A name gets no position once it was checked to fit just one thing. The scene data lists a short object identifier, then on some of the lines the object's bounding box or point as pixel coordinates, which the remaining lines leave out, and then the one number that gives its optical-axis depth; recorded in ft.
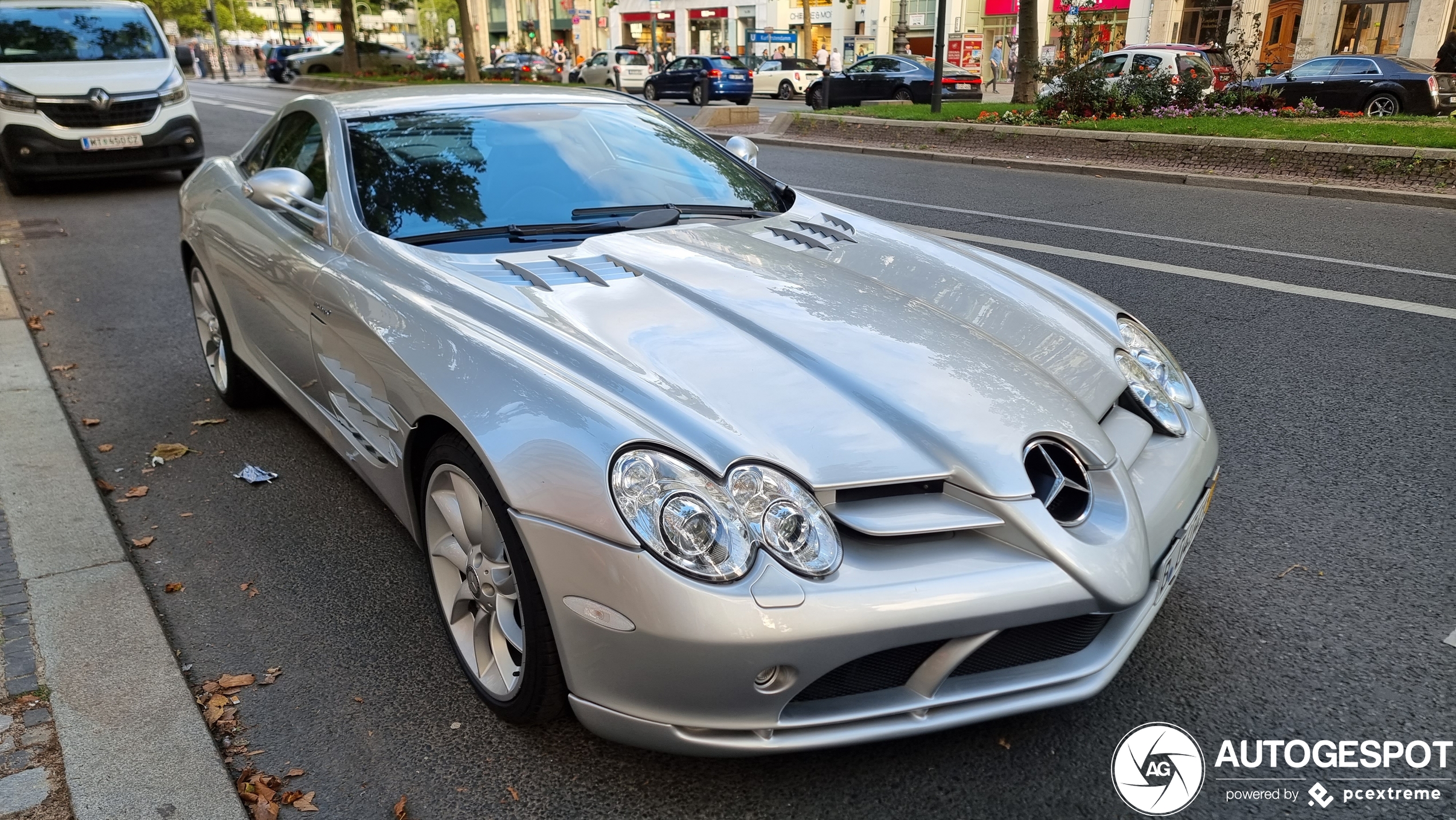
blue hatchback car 90.89
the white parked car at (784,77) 106.73
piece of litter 13.01
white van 34.30
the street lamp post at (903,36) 133.49
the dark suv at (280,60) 144.87
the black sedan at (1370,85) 53.36
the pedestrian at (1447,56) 58.95
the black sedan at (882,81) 77.71
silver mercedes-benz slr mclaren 6.43
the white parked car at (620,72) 107.24
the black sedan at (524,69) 106.83
